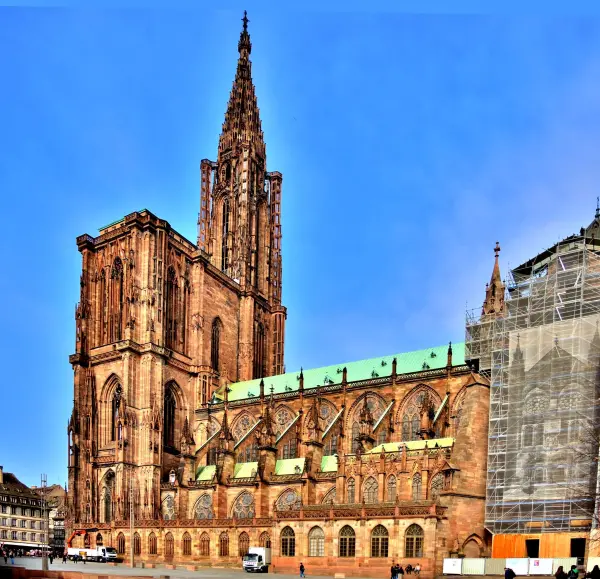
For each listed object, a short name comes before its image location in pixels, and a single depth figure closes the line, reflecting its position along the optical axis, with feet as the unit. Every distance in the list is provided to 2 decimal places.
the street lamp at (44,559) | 136.98
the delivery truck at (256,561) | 165.17
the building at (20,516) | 332.39
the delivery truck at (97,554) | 205.16
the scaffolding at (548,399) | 137.90
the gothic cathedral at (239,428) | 157.38
